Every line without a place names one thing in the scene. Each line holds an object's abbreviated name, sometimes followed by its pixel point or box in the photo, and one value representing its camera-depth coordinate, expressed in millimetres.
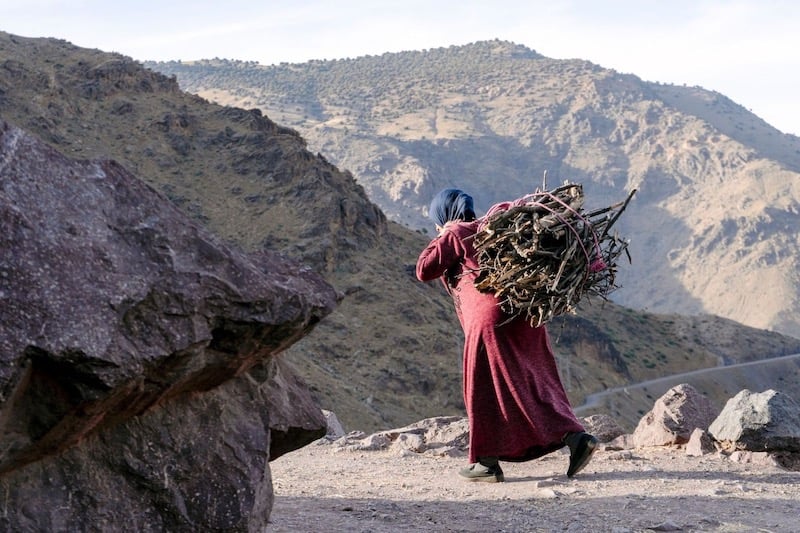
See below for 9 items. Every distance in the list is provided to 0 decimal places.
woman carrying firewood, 6258
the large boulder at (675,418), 8438
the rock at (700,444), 7840
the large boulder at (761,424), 7441
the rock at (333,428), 9609
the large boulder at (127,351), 3406
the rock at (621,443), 8641
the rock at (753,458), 7406
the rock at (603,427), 9224
